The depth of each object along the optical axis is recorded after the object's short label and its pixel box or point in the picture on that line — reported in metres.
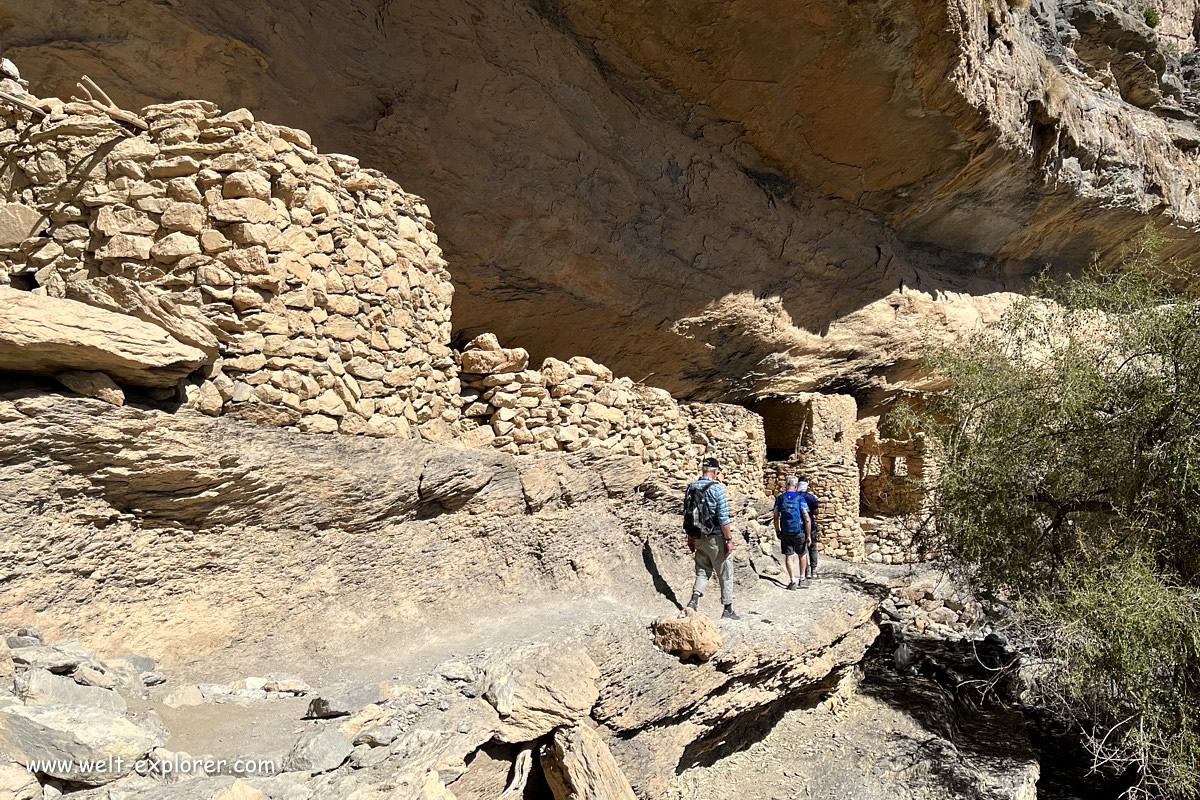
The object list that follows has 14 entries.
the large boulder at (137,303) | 3.23
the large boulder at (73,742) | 2.01
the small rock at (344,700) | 2.87
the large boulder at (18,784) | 1.88
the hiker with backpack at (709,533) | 5.27
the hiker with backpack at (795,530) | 7.20
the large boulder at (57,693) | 2.21
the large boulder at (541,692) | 3.34
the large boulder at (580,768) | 3.39
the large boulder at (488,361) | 5.21
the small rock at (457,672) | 3.43
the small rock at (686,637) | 4.45
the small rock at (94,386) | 2.89
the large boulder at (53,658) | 2.39
